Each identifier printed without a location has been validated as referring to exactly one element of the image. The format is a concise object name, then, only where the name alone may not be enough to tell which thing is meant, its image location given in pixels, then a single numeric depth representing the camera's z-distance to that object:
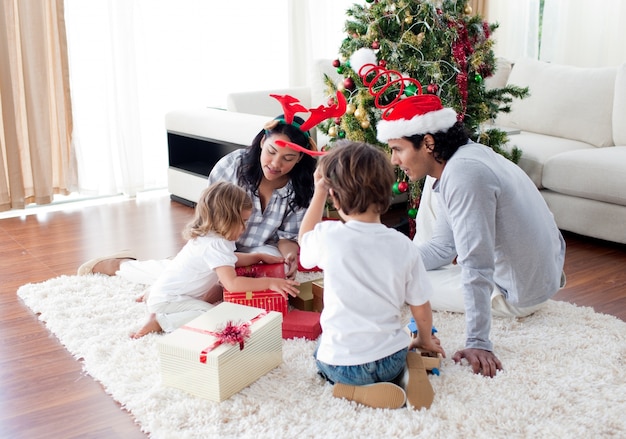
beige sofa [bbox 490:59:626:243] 3.46
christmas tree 3.14
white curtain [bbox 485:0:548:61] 5.81
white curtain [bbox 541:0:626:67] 5.29
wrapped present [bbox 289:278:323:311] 2.62
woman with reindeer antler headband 2.72
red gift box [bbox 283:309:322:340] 2.40
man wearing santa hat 2.12
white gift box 1.98
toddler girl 2.43
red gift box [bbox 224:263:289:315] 2.47
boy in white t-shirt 1.85
